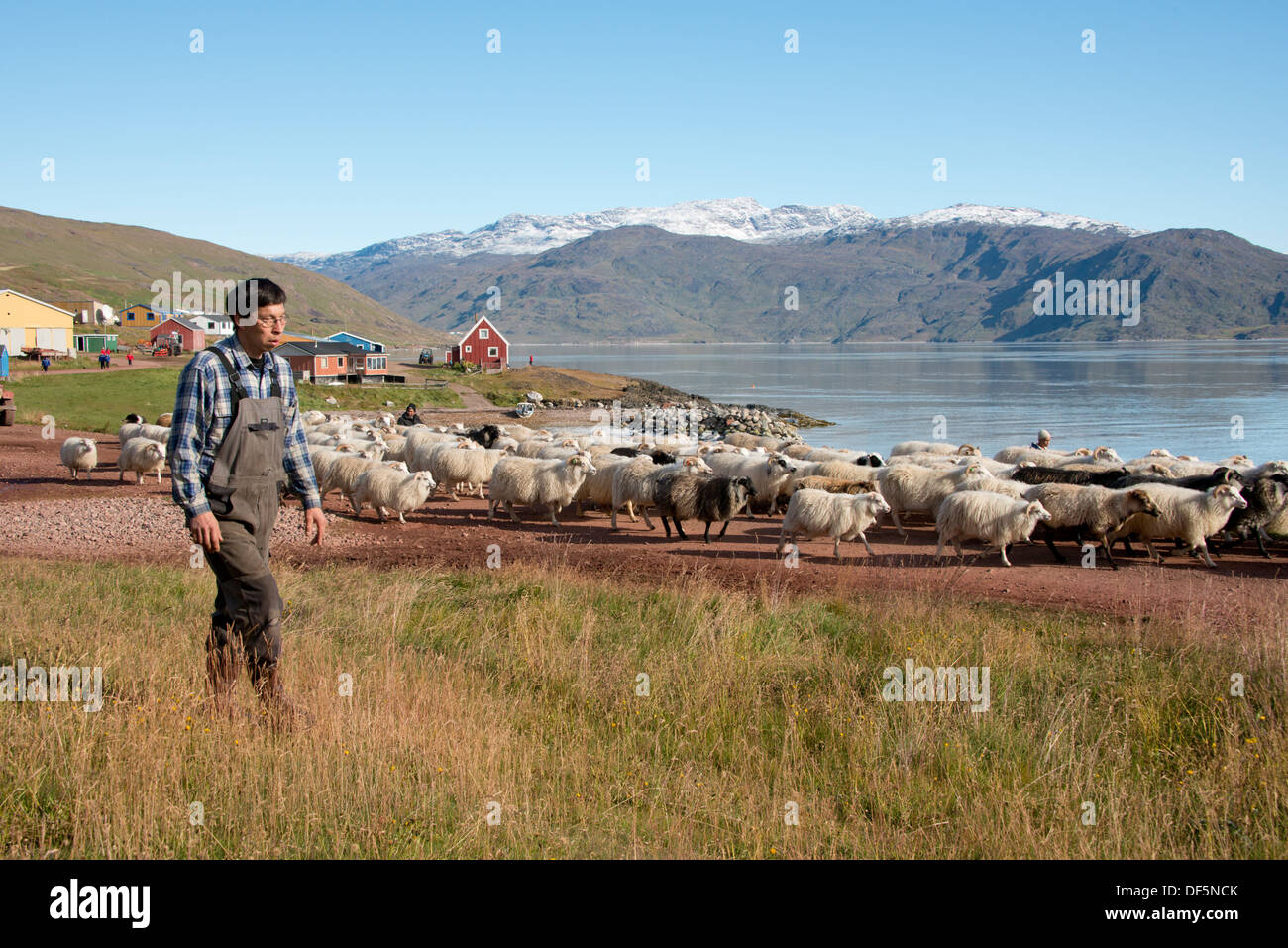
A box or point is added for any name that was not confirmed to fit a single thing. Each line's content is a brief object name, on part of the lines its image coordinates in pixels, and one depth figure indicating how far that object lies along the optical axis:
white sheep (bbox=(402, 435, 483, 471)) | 22.20
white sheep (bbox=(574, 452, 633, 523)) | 19.61
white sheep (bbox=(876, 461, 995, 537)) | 18.25
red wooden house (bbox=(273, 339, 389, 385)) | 66.75
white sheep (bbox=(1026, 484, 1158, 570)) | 15.20
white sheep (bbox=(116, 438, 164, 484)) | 21.62
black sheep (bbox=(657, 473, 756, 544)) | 17.08
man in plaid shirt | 5.30
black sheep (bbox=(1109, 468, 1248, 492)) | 16.19
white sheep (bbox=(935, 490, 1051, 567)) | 14.95
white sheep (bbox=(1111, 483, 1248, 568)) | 15.18
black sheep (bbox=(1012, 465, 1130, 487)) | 18.30
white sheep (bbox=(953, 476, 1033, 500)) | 17.20
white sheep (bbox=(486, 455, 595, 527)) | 18.77
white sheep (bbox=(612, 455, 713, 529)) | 17.84
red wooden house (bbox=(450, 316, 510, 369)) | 85.88
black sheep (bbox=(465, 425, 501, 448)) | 28.14
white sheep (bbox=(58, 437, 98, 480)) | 21.83
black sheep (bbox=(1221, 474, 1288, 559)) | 16.20
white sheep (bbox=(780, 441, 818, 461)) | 25.20
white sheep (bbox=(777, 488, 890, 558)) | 15.66
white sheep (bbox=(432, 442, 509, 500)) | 21.53
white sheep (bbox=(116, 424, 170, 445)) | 24.20
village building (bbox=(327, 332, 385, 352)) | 78.25
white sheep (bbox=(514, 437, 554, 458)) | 24.48
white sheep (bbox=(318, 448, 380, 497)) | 19.34
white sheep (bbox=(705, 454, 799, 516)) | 20.05
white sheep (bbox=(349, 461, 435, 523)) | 18.22
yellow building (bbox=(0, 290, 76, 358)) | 73.56
